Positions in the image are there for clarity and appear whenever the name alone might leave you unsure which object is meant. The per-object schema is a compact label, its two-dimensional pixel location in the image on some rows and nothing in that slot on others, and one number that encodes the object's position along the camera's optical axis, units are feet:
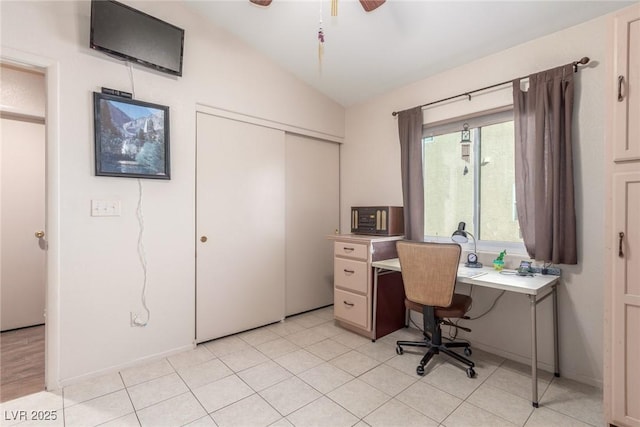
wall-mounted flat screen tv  6.55
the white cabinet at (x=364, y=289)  8.96
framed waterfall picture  6.88
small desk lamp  8.26
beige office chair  6.84
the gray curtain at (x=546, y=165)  6.73
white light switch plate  6.91
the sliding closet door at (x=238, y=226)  8.74
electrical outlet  7.44
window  8.20
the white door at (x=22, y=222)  9.36
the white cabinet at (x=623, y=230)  4.83
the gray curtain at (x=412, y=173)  9.52
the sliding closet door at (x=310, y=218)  11.09
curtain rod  6.56
